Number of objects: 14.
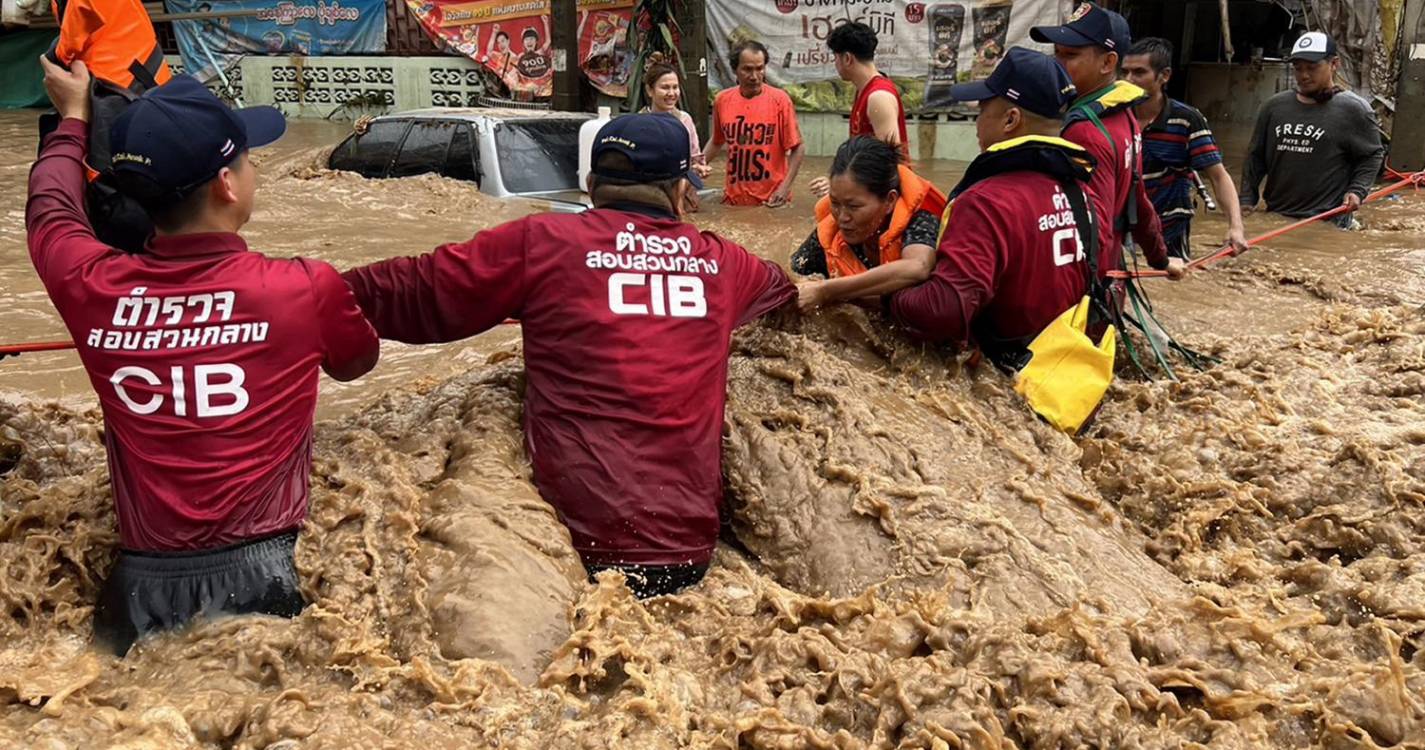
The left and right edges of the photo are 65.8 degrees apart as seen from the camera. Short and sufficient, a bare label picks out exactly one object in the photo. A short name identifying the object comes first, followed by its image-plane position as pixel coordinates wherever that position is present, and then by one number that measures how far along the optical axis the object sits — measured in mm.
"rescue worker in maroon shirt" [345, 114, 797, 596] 2826
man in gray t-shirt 7805
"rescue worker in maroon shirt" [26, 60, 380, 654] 2309
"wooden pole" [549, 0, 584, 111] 13586
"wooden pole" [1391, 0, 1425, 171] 10539
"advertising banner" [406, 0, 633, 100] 14484
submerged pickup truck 8180
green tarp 19609
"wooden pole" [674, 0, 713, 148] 13328
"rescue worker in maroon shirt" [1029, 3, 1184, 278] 4191
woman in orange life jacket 3672
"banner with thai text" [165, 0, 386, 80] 16453
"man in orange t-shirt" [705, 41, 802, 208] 7855
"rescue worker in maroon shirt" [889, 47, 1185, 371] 3645
